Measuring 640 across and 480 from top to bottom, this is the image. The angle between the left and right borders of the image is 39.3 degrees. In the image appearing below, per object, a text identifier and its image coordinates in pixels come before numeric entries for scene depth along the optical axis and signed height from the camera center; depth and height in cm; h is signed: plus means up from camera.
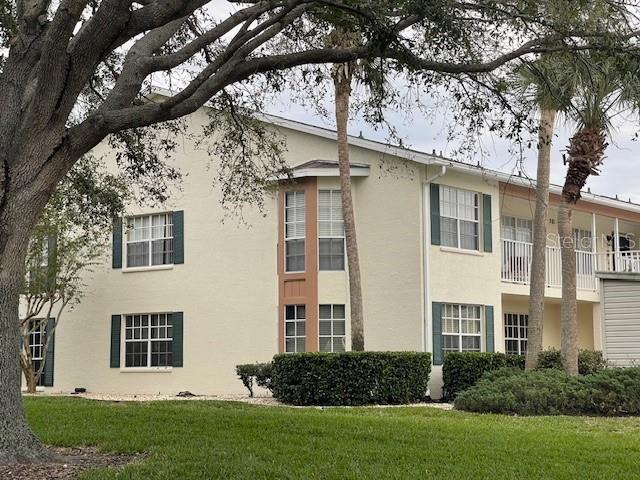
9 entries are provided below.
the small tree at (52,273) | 2283 +164
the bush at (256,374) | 1959 -84
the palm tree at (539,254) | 1884 +170
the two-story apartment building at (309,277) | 2055 +142
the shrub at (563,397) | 1599 -112
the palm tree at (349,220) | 1877 +244
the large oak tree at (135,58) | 898 +314
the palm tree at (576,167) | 1798 +343
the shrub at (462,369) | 1927 -74
